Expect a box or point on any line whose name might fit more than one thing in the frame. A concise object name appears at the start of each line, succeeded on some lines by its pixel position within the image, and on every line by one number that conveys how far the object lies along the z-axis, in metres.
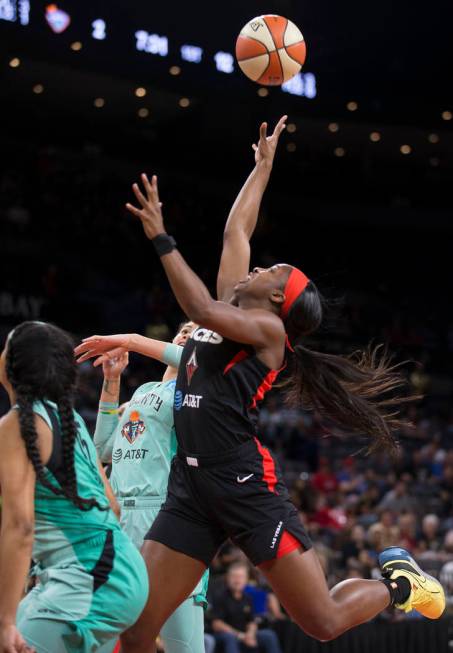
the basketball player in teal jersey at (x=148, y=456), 5.61
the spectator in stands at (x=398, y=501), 14.99
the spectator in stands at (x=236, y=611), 9.88
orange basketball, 6.82
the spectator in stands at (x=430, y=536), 13.55
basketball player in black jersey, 4.93
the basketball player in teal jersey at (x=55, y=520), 3.81
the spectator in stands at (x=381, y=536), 12.59
